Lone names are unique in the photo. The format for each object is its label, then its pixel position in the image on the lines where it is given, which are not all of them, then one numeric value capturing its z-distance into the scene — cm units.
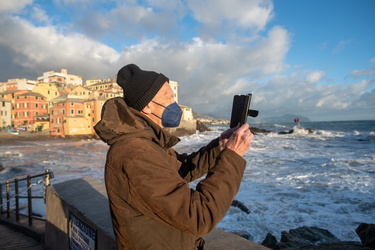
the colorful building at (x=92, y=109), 4394
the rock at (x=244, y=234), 499
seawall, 225
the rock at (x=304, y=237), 405
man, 112
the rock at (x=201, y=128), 6674
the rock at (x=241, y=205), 645
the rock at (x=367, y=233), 332
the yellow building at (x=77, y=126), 4197
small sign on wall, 236
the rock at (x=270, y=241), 433
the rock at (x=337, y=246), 312
